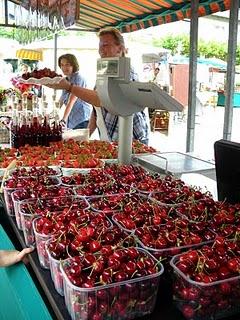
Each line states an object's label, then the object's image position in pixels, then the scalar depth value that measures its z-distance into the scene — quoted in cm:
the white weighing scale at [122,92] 201
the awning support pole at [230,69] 399
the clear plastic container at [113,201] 167
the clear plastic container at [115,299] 108
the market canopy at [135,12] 472
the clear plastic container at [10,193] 192
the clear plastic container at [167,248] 128
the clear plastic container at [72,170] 247
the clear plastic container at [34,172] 217
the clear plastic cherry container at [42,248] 139
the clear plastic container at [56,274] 123
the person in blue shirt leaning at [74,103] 548
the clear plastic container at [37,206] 159
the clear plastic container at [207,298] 111
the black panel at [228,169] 175
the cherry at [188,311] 112
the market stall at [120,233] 112
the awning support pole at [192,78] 471
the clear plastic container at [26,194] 175
